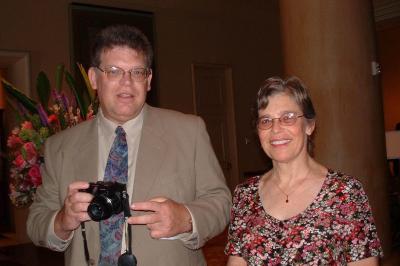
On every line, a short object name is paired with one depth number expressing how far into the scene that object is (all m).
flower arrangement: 2.14
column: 3.04
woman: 1.53
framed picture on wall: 5.55
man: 1.62
